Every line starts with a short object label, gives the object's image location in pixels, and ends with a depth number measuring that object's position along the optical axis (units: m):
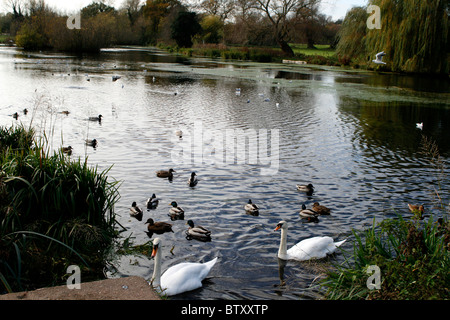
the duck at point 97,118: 16.64
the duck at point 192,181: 10.42
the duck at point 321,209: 8.92
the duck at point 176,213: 8.46
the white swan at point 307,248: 7.00
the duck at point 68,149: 12.02
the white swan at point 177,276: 5.76
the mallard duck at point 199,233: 7.55
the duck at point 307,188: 10.13
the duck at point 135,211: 8.29
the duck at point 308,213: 8.65
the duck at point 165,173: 10.86
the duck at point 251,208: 8.79
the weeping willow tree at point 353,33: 41.72
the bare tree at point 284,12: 66.12
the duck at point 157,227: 7.74
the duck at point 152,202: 8.88
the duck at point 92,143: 13.24
